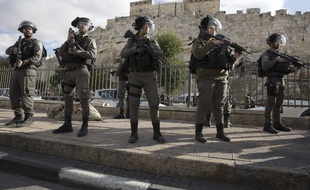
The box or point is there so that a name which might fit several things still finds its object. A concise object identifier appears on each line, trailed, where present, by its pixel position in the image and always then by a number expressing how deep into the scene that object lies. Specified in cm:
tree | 650
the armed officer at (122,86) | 641
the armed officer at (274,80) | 445
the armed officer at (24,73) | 427
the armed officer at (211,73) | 343
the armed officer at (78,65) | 370
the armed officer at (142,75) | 331
